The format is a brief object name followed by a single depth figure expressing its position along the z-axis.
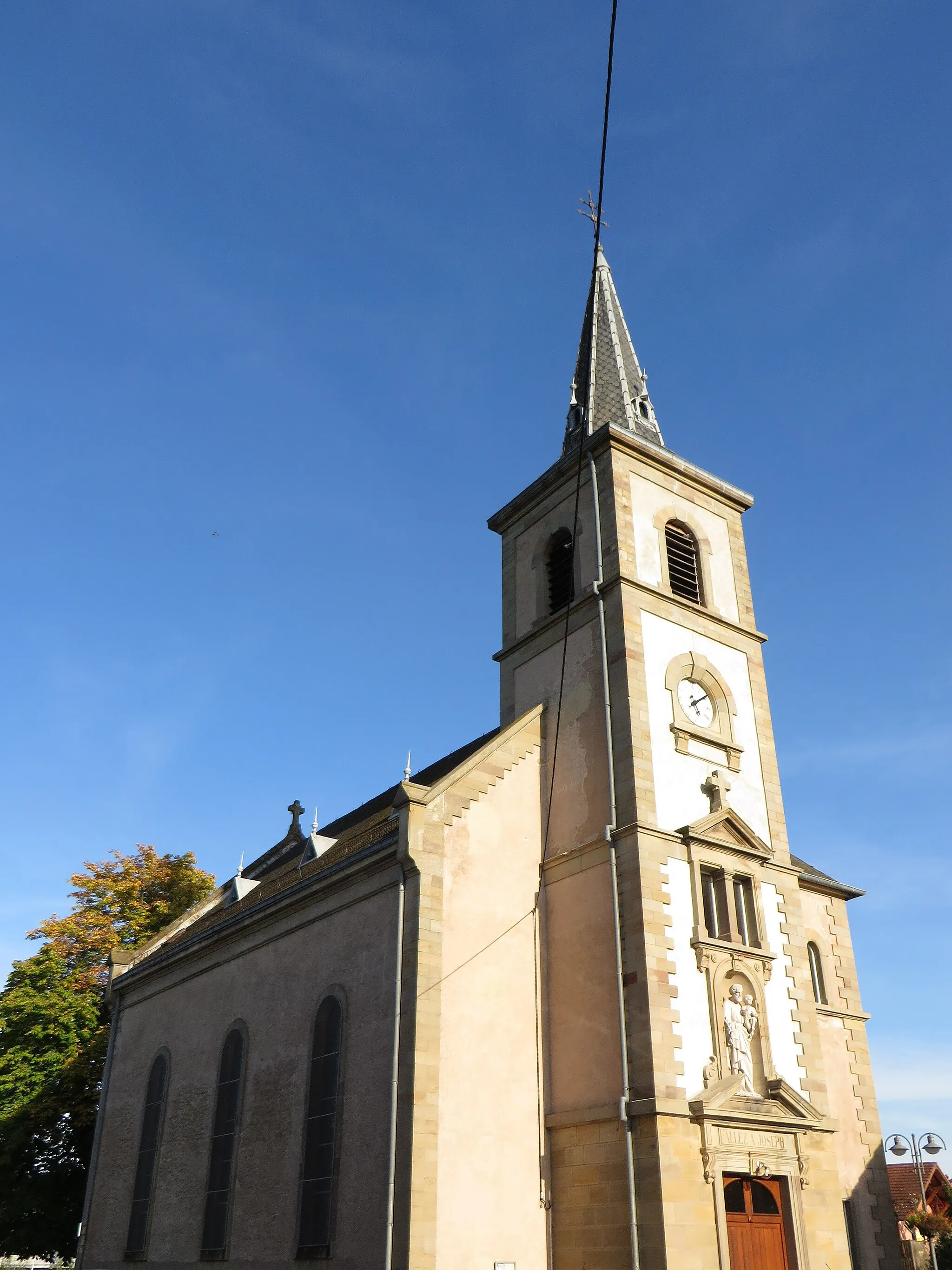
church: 17.94
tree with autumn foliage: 31.05
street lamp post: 25.70
